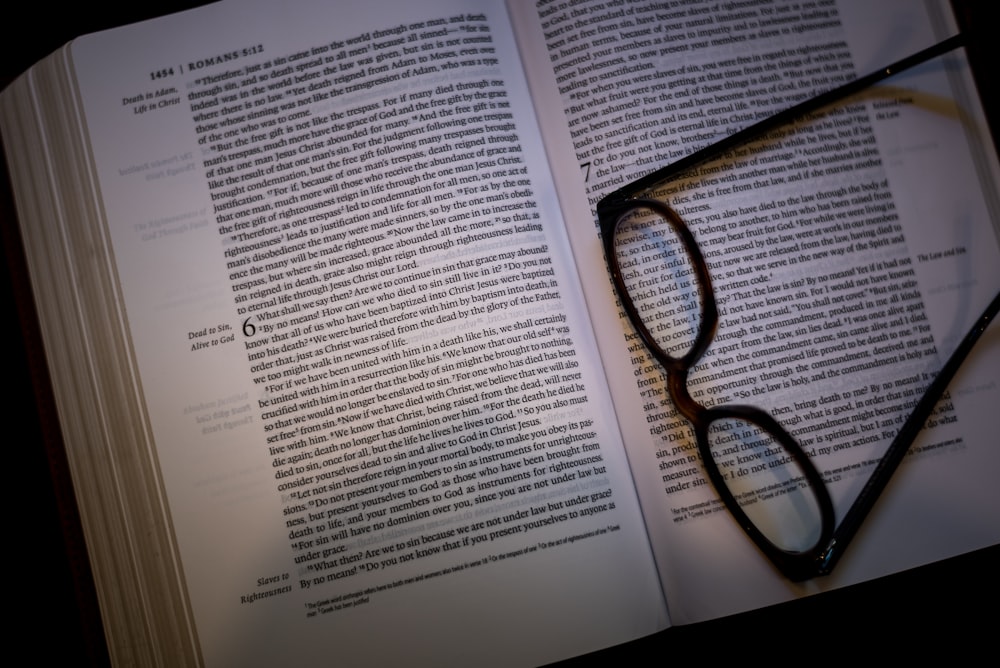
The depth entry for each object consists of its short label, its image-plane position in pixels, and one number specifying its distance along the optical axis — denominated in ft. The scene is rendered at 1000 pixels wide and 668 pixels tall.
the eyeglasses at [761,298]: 1.16
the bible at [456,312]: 1.16
